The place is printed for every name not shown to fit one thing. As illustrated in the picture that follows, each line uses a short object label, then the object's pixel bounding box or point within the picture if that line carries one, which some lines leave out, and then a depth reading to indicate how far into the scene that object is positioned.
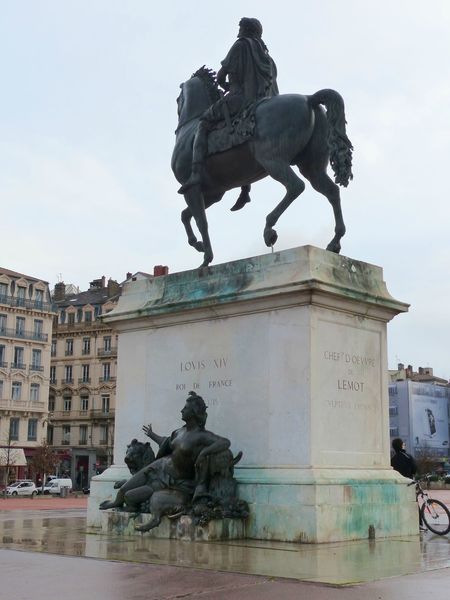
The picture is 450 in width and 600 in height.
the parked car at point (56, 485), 61.28
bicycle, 13.77
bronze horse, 12.80
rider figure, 13.47
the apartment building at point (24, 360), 80.94
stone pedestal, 11.46
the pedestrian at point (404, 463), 14.57
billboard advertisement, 112.06
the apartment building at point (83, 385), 88.08
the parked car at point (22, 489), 60.53
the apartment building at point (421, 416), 110.81
